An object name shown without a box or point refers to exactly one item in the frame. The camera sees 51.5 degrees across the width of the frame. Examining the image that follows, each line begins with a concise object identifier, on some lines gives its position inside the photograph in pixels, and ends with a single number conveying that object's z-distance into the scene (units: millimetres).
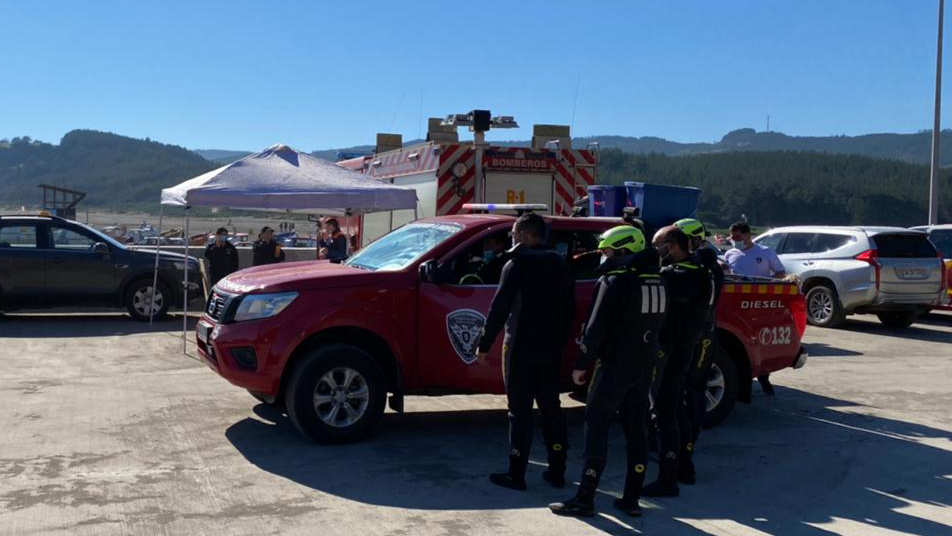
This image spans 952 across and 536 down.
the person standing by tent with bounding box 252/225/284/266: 14336
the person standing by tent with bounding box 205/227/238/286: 14664
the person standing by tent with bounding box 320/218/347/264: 13539
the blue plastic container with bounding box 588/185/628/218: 9914
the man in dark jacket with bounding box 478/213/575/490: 6070
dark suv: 14188
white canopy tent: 11305
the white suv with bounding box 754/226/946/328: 15617
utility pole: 24797
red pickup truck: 7109
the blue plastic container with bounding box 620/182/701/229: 9562
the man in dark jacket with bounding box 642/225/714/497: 6281
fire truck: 13109
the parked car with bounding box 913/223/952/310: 17703
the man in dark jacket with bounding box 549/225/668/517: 5648
